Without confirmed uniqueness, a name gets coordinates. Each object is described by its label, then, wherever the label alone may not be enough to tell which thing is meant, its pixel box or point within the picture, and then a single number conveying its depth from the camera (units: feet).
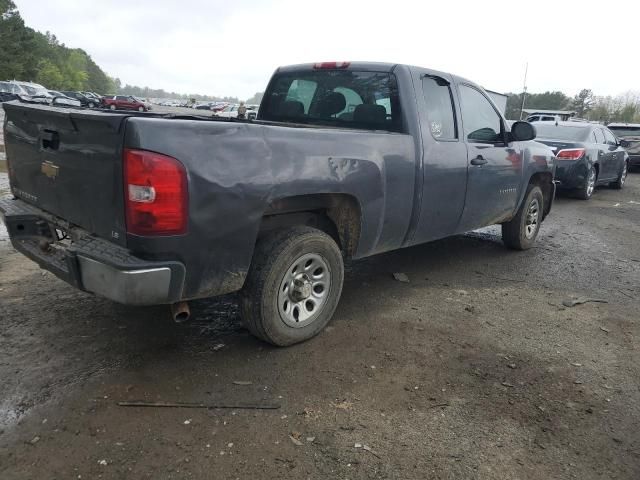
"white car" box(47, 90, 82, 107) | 114.00
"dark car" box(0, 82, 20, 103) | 108.20
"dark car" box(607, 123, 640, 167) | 57.47
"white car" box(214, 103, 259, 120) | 174.58
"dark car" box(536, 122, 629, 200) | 34.81
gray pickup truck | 8.39
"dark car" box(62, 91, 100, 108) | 148.63
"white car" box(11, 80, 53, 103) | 119.74
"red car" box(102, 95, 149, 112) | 132.66
